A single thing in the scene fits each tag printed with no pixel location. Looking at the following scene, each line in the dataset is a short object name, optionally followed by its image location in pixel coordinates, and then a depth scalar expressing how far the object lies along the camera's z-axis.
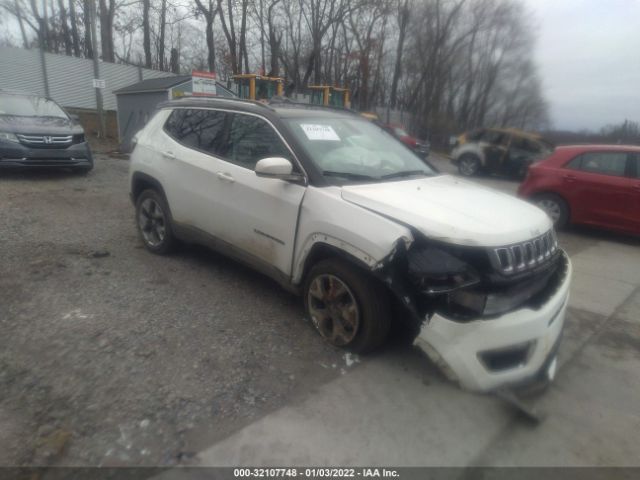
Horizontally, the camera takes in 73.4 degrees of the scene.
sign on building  12.52
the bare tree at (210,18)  26.62
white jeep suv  2.40
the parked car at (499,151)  14.14
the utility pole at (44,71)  17.70
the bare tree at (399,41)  30.50
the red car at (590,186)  6.45
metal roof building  16.95
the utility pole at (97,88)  12.73
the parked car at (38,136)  7.55
